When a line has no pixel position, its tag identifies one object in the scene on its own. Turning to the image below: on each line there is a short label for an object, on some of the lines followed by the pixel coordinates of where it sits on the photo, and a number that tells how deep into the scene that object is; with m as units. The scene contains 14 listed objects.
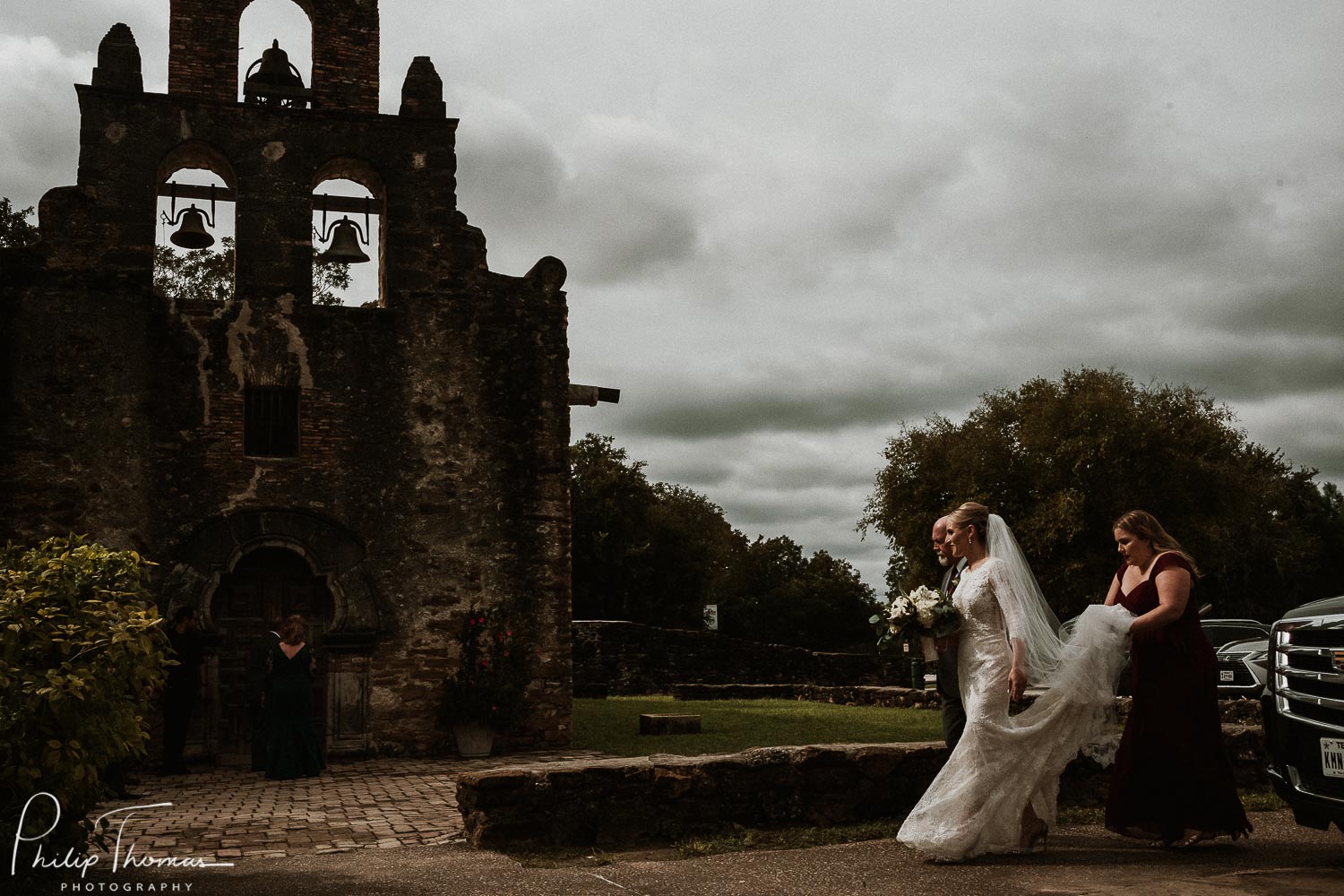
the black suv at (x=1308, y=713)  6.35
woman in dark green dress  13.24
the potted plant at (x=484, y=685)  15.12
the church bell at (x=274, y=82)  15.80
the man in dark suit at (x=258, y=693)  13.87
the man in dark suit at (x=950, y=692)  7.45
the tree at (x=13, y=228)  30.75
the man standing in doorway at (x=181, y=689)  13.75
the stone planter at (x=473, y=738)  15.12
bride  6.93
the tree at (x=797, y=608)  62.94
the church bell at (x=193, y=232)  15.65
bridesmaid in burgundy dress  6.88
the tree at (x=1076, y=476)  35.47
